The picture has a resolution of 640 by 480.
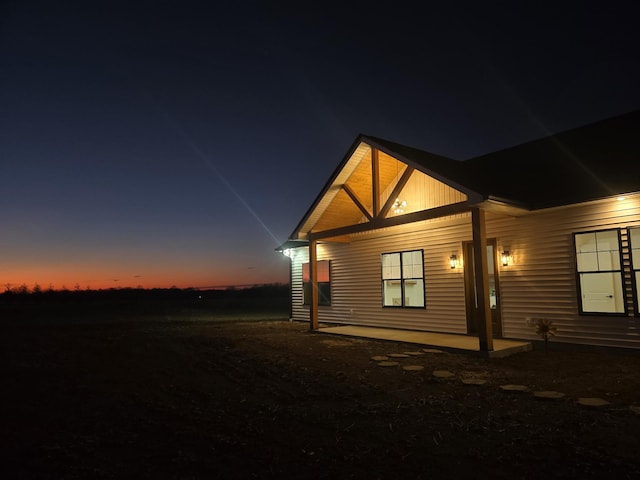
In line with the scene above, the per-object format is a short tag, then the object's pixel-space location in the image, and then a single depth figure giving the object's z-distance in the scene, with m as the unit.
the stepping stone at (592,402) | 5.24
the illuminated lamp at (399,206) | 12.51
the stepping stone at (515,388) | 6.01
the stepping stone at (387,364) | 8.02
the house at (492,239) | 8.65
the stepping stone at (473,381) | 6.52
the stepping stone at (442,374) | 7.03
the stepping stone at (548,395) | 5.58
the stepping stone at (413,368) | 7.59
